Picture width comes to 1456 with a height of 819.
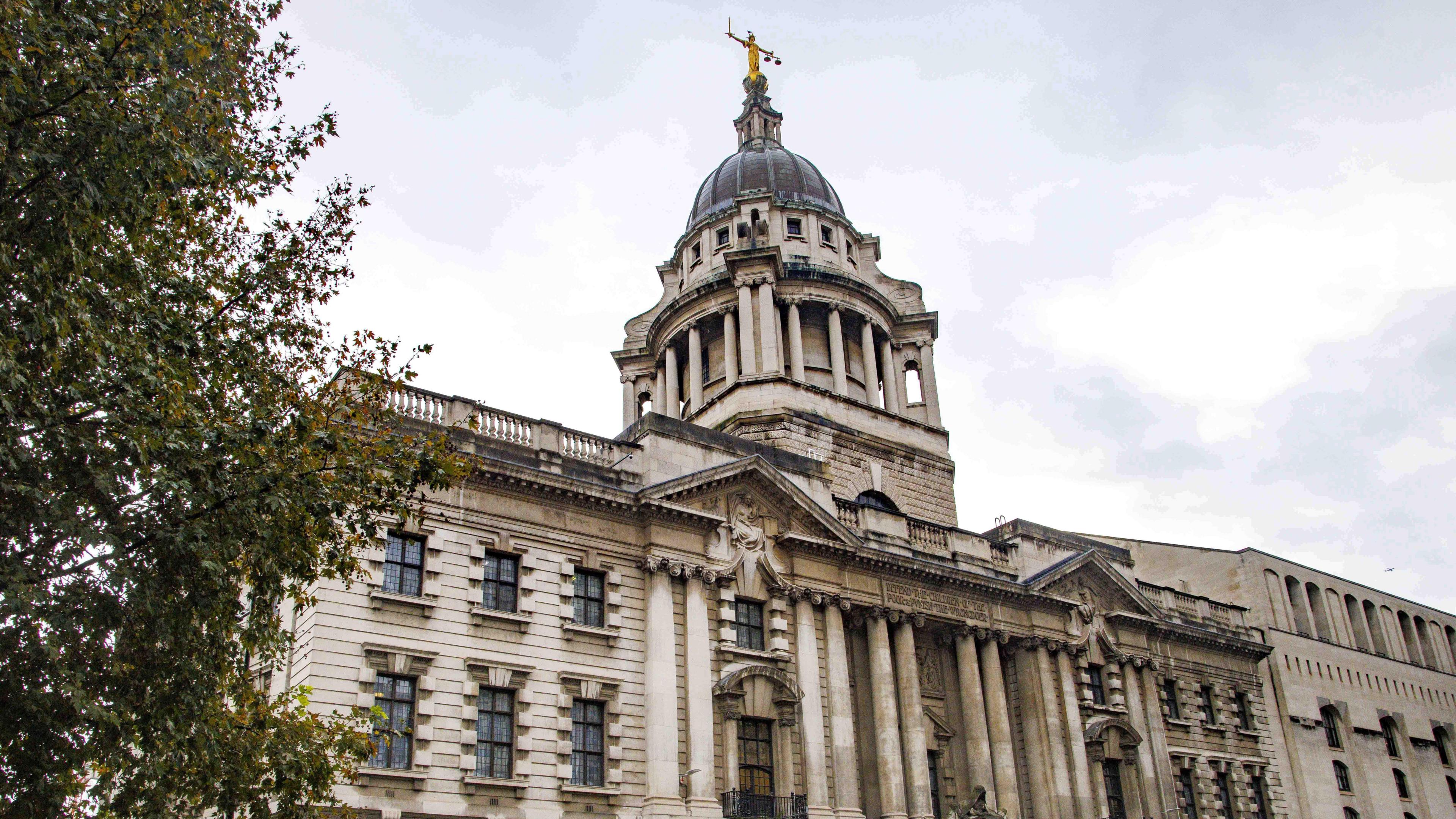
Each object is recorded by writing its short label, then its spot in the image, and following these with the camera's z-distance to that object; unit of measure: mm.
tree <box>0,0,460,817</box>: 14133
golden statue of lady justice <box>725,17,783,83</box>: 59688
